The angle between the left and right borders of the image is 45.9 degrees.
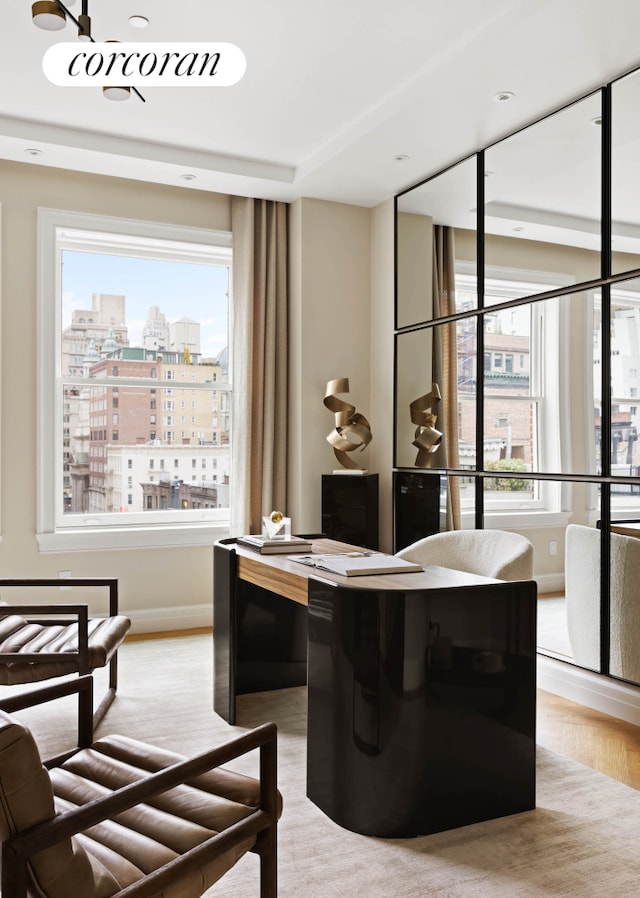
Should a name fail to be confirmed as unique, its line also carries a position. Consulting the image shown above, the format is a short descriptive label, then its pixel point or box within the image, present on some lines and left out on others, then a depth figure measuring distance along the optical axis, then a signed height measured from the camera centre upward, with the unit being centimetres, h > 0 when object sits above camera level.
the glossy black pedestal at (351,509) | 477 -38
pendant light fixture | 226 +131
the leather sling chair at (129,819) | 124 -77
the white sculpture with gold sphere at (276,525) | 328 -33
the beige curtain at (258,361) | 500 +59
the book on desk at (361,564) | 248 -40
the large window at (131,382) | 467 +43
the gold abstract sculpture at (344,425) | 480 +16
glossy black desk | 221 -75
